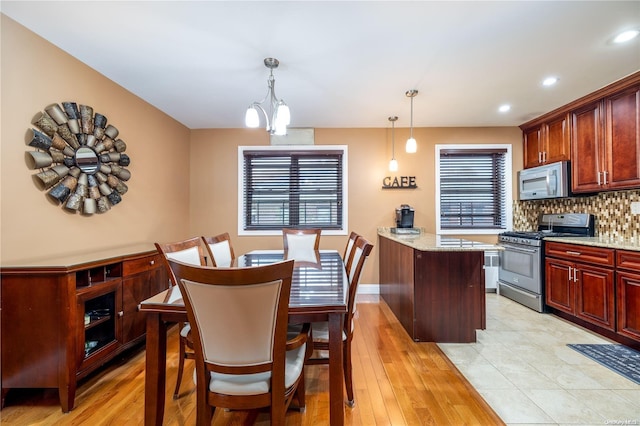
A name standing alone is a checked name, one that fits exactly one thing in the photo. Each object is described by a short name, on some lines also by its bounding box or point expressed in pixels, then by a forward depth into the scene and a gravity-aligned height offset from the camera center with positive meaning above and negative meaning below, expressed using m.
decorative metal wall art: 1.93 +0.49
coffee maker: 3.76 +0.02
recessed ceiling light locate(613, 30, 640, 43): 1.92 +1.34
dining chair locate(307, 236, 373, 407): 1.57 -0.72
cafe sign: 3.98 +0.54
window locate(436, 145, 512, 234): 4.01 +0.42
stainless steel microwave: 3.22 +0.47
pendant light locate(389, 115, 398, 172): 3.95 +1.15
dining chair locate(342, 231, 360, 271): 2.08 -0.28
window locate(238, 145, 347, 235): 4.01 +0.44
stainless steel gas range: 3.16 -0.47
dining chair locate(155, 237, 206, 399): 1.59 -0.28
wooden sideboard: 1.63 -0.68
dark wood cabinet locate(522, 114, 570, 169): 3.27 +1.02
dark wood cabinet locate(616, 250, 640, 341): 2.24 -0.65
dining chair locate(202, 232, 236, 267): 2.23 -0.29
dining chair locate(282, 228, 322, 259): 2.94 -0.26
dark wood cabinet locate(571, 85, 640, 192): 2.57 +0.79
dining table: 1.25 -0.53
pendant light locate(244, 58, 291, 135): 2.04 +0.80
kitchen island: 2.45 -0.71
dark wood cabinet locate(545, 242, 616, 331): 2.46 -0.65
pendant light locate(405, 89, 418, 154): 2.79 +0.78
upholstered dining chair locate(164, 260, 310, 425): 1.00 -0.48
